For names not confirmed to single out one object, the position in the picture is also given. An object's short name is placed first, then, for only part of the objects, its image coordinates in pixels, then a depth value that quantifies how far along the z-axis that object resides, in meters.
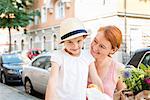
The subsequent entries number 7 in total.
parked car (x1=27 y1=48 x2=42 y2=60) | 14.56
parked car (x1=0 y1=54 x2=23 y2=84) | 10.21
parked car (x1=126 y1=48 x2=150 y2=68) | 4.13
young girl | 1.65
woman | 1.80
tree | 20.11
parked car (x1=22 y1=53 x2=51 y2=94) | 7.11
